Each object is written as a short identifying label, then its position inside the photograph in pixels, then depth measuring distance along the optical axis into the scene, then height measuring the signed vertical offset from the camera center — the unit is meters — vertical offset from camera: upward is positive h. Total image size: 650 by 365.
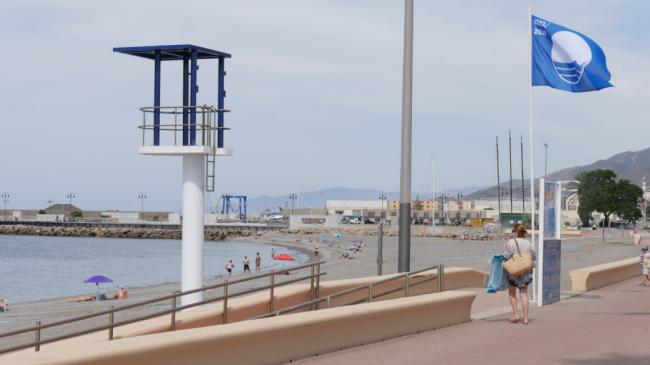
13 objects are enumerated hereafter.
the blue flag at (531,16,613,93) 18.50 +3.00
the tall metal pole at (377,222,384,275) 19.34 -0.65
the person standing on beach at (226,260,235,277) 57.01 -3.19
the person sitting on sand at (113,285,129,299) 39.42 -3.35
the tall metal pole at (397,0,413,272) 16.78 +1.23
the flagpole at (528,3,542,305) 18.39 +0.43
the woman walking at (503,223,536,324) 14.79 -0.62
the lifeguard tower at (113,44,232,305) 16.75 +1.30
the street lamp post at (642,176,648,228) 181.43 +1.08
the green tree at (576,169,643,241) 89.12 +2.14
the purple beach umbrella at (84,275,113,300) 40.34 -2.82
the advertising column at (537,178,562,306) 17.72 -0.52
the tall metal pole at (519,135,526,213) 132.75 +7.22
